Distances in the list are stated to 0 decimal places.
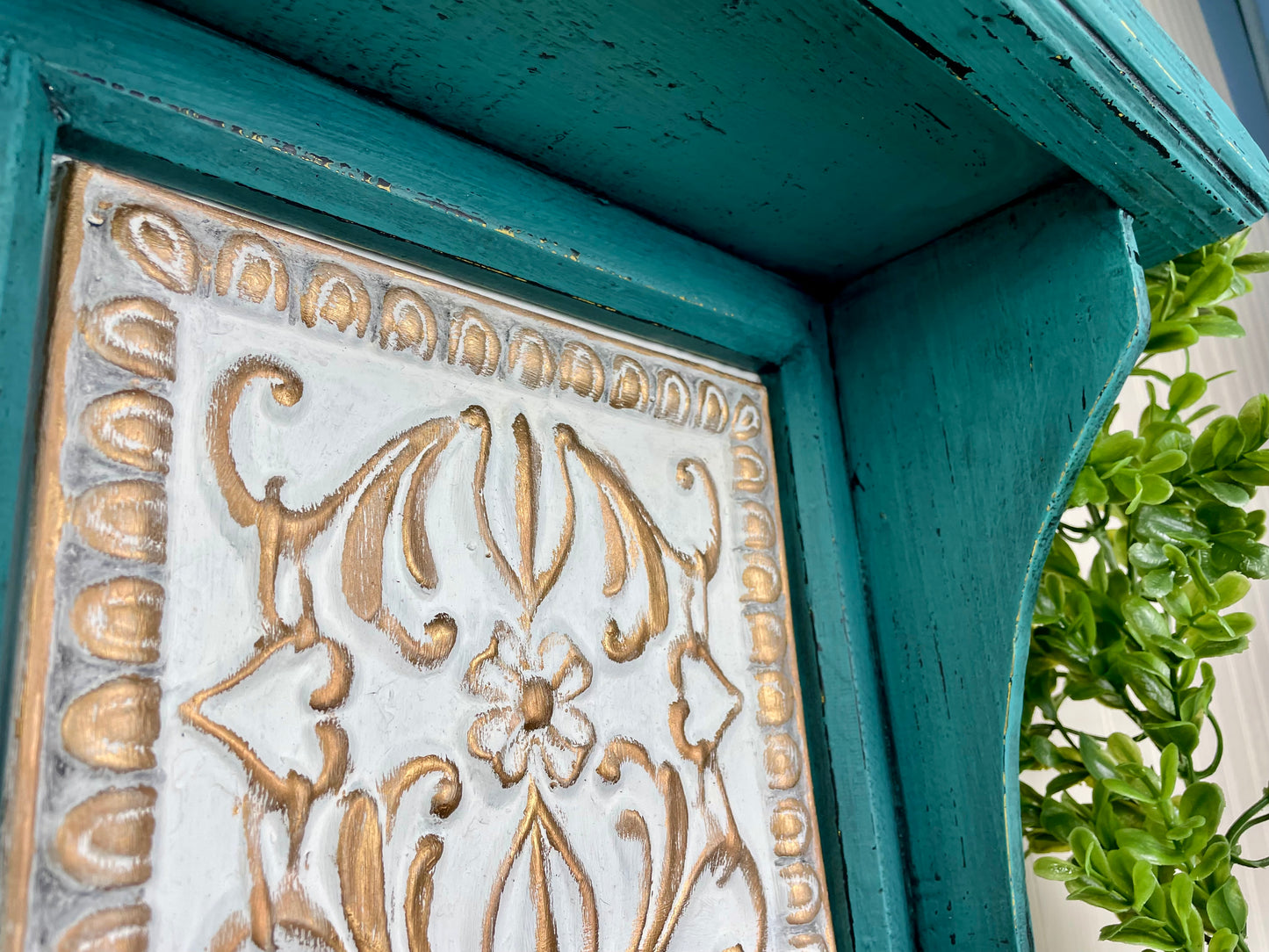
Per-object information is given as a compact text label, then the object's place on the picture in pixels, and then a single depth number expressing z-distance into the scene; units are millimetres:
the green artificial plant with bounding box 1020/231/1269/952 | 487
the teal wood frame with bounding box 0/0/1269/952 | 279
